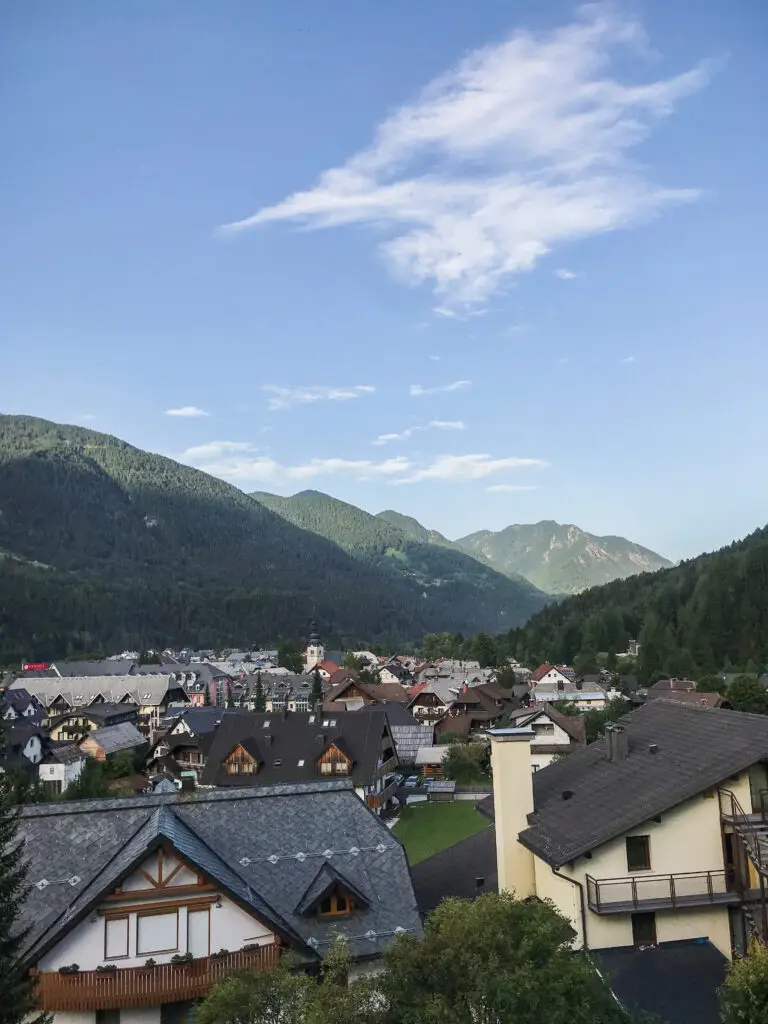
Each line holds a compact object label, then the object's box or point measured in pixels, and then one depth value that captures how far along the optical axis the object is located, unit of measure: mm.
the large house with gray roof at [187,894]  15750
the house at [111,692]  124500
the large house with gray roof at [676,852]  17031
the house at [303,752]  58625
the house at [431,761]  74000
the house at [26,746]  75000
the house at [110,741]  80388
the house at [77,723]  98812
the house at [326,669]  171562
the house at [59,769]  71375
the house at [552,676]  122475
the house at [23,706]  99875
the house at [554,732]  63781
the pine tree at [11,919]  14234
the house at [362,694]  112188
